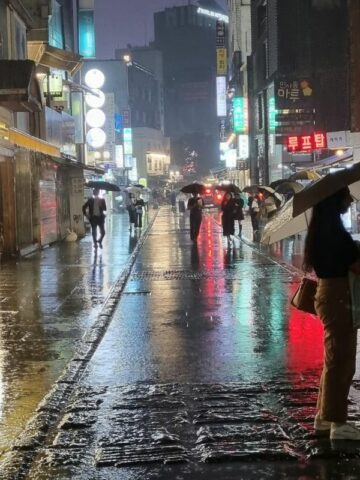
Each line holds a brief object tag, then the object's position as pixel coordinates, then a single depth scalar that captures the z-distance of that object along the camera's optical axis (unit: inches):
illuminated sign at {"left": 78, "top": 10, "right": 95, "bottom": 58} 1446.9
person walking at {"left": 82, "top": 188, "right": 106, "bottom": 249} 879.1
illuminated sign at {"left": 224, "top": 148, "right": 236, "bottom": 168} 2781.0
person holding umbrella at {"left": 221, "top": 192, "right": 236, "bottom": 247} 916.6
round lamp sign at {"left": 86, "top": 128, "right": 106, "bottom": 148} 1616.6
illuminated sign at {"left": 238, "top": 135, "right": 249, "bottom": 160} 2288.4
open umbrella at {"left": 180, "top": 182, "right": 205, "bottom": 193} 1006.0
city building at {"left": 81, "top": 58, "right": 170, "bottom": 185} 2369.6
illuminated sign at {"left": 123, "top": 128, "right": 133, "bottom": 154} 2818.9
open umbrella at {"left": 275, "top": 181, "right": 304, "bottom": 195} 896.3
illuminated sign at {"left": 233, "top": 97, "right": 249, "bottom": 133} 2241.6
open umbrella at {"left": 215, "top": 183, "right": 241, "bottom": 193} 967.2
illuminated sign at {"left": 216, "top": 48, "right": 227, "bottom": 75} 3058.6
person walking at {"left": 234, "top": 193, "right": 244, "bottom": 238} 952.3
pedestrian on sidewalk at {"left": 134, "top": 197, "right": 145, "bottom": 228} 1328.7
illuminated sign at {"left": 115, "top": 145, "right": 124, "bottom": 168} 2687.0
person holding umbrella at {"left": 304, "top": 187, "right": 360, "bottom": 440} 187.8
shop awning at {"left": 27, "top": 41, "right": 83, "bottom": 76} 979.3
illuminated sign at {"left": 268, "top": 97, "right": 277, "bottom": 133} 1690.2
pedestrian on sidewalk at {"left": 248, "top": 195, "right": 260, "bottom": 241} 1069.1
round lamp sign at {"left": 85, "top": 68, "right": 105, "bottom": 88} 1652.3
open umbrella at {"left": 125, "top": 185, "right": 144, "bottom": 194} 1784.0
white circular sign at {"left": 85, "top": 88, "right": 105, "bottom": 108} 1565.0
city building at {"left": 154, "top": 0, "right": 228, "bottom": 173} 5123.0
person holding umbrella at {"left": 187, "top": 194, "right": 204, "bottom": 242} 954.1
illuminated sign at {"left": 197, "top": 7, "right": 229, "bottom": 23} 5321.9
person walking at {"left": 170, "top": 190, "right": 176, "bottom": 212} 2883.9
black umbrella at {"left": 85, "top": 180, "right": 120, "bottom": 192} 1090.3
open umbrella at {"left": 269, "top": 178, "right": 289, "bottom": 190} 1040.2
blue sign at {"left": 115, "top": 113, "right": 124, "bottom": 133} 2649.9
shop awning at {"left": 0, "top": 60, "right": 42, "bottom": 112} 626.8
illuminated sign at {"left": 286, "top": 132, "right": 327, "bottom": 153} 1245.7
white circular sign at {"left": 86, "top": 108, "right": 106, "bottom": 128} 1593.3
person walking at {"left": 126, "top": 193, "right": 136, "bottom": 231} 1295.5
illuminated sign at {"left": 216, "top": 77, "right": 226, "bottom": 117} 3081.7
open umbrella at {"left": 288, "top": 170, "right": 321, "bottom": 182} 897.4
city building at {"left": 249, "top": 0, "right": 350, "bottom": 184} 1280.8
